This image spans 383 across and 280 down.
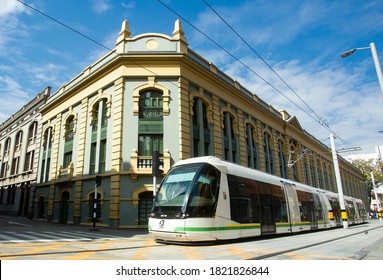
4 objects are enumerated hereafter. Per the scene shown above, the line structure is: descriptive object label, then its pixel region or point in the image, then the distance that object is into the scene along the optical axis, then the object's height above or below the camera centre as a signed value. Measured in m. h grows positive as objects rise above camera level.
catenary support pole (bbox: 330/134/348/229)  20.59 +1.22
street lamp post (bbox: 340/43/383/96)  9.53 +5.29
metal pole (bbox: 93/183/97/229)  15.47 -0.02
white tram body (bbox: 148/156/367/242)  8.95 +0.18
